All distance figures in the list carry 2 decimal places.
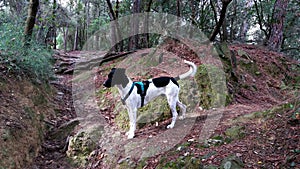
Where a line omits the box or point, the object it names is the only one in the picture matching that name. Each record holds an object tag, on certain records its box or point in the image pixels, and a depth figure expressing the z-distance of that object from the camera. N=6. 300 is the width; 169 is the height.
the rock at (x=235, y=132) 3.84
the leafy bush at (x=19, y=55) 6.20
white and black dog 4.68
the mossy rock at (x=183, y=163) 3.36
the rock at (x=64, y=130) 5.93
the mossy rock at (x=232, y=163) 3.05
